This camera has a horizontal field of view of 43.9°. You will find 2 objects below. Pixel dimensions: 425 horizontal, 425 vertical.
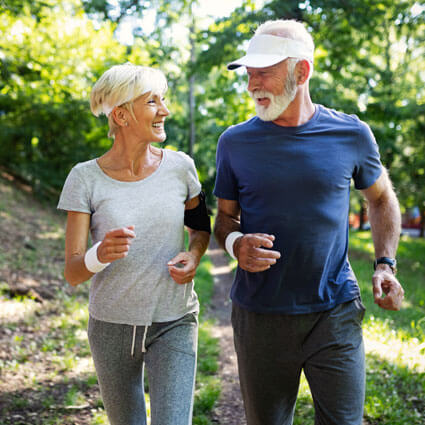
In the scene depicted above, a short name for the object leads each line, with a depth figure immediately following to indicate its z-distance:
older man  2.56
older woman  2.56
